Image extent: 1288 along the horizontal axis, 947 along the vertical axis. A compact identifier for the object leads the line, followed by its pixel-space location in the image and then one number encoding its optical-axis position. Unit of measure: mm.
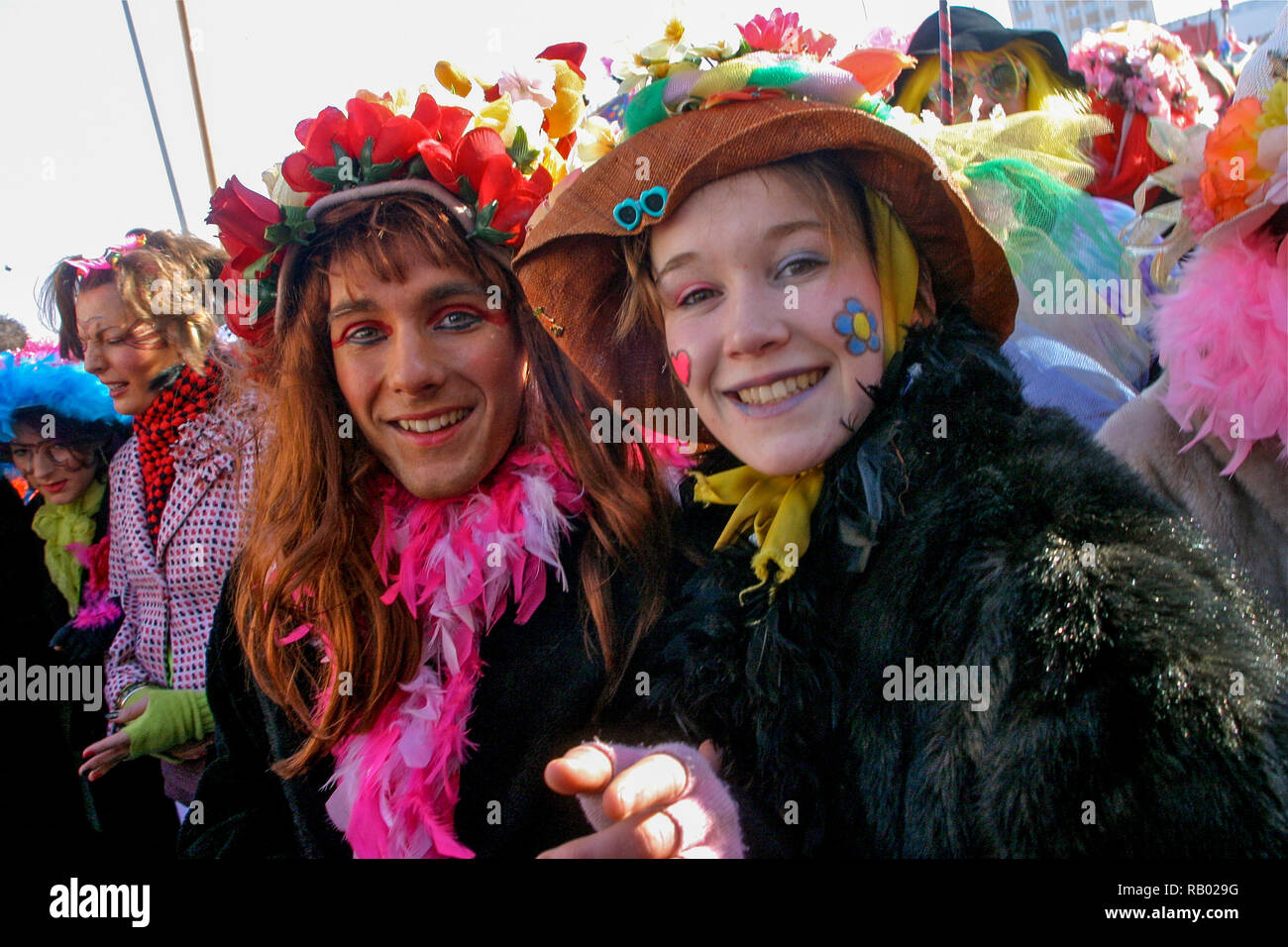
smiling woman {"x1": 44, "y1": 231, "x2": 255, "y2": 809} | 2574
